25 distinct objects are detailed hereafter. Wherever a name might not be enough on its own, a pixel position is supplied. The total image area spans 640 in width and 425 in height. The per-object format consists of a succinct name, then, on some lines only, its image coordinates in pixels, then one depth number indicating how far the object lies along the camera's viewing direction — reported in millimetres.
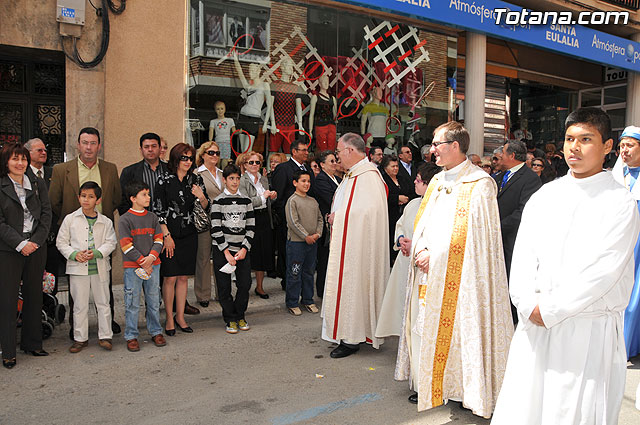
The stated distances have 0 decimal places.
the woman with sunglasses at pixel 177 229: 5906
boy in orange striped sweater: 5426
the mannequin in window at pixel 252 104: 9562
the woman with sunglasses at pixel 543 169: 9170
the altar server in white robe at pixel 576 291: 2611
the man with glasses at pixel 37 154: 6055
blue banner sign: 10448
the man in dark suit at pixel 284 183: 7570
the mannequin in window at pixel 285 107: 9992
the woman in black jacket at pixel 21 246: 4953
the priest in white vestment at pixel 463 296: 3830
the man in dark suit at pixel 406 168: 8633
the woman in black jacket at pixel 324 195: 7285
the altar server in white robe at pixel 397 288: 5105
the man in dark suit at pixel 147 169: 6039
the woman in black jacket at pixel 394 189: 8234
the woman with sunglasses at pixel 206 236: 6698
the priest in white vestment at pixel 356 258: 5281
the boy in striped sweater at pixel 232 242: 5996
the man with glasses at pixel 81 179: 5855
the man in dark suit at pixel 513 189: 6113
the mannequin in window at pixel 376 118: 11188
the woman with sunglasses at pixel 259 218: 7219
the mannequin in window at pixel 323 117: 10492
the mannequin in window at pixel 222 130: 9203
